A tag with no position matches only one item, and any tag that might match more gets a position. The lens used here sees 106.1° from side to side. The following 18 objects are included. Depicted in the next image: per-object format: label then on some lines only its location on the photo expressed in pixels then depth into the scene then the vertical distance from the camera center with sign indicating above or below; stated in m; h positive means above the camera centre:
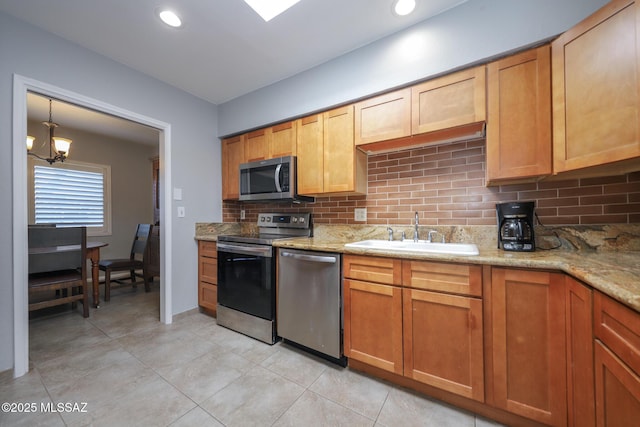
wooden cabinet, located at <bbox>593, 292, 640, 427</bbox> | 0.71 -0.50
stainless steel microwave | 2.26 +0.33
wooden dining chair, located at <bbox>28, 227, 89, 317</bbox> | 2.25 -0.45
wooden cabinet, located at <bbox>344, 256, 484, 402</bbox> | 1.27 -0.65
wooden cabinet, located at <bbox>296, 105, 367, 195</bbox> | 2.00 +0.49
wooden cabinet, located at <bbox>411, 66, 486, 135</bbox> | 1.50 +0.73
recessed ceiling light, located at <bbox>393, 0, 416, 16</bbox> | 1.49 +1.30
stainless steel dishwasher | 1.67 -0.65
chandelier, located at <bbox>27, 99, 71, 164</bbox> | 2.84 +0.84
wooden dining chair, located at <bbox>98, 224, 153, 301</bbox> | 3.11 -0.67
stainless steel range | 2.01 -0.62
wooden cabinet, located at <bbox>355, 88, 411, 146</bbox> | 1.73 +0.72
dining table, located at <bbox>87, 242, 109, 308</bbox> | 2.82 -0.61
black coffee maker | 1.38 -0.09
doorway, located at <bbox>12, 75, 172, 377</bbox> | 1.58 +0.03
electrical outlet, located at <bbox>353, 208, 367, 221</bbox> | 2.21 -0.02
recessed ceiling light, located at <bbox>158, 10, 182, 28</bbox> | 1.60 +1.34
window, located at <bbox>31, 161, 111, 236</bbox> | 3.57 +0.31
